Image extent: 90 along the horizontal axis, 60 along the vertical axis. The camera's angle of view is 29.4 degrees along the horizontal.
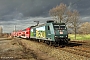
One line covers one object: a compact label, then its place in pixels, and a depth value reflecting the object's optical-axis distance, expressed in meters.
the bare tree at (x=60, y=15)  57.63
